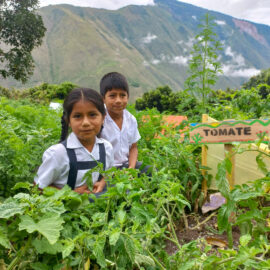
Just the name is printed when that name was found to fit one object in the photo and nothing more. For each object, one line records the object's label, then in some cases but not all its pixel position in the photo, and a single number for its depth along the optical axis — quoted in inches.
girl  82.2
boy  113.3
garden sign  93.7
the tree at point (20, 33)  776.9
